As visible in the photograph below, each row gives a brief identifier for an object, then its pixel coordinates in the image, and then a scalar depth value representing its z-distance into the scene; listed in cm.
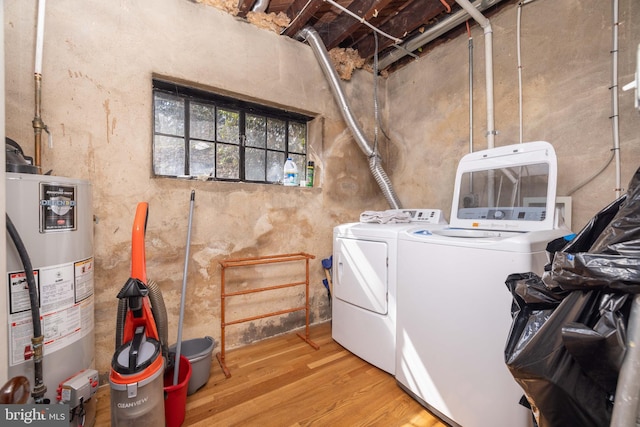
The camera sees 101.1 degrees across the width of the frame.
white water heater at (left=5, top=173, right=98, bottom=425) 101
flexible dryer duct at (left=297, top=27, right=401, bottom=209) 220
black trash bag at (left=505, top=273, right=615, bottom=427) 67
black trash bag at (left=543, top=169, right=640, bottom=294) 59
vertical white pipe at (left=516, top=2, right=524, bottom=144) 185
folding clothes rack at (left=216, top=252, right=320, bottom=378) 179
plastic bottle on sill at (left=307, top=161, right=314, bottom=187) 235
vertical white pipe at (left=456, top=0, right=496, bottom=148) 193
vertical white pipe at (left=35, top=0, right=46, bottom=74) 133
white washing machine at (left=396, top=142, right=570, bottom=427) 112
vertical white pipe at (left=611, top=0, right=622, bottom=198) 148
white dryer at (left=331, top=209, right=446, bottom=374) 165
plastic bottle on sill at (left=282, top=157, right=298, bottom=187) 226
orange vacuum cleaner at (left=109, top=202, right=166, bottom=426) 102
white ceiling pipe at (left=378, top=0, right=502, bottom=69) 189
